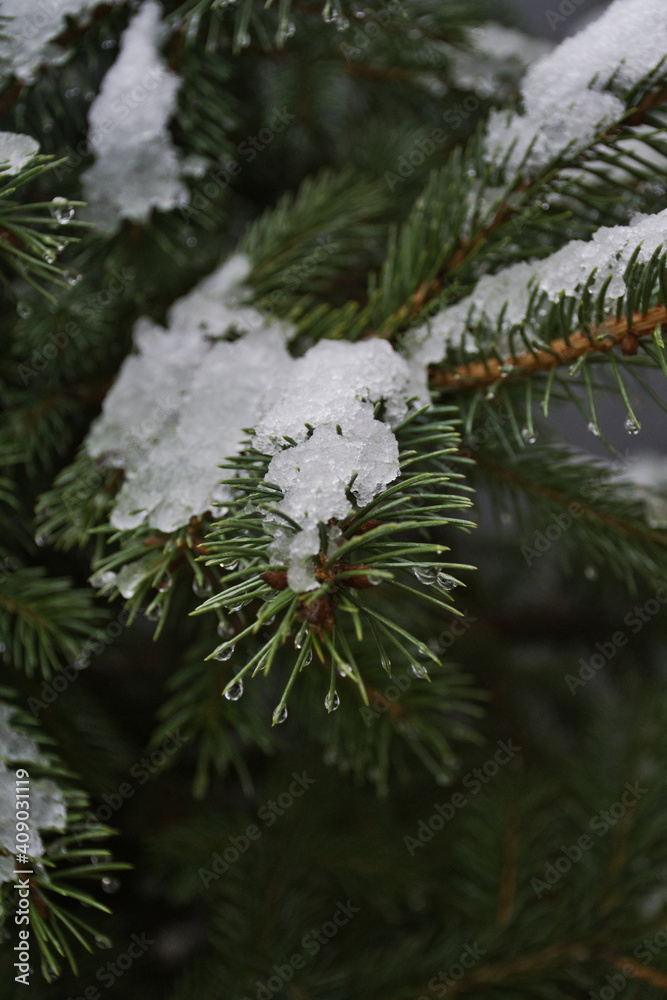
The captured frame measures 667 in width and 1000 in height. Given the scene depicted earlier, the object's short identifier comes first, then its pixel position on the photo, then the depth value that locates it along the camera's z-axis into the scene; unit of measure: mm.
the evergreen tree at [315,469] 506
